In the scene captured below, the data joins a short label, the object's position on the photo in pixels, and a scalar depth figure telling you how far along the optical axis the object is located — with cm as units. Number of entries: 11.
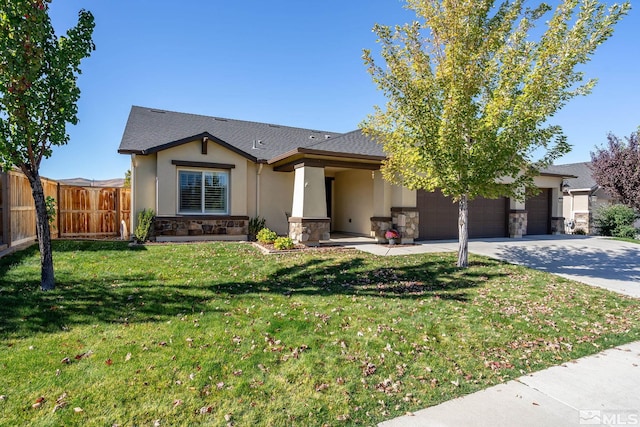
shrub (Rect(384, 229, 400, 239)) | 1209
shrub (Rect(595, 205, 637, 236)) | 1739
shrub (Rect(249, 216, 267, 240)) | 1280
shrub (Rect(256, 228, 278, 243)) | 1115
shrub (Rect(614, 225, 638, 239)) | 1703
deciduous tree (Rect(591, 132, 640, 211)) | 1662
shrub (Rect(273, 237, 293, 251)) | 1012
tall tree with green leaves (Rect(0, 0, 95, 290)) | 504
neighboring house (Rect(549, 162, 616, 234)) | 2095
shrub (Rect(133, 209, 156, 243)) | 1111
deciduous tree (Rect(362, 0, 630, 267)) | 719
